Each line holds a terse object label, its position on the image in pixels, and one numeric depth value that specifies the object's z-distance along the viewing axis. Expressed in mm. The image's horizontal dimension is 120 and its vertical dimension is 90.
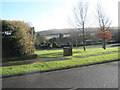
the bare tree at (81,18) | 20980
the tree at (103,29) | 23375
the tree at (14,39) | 10484
